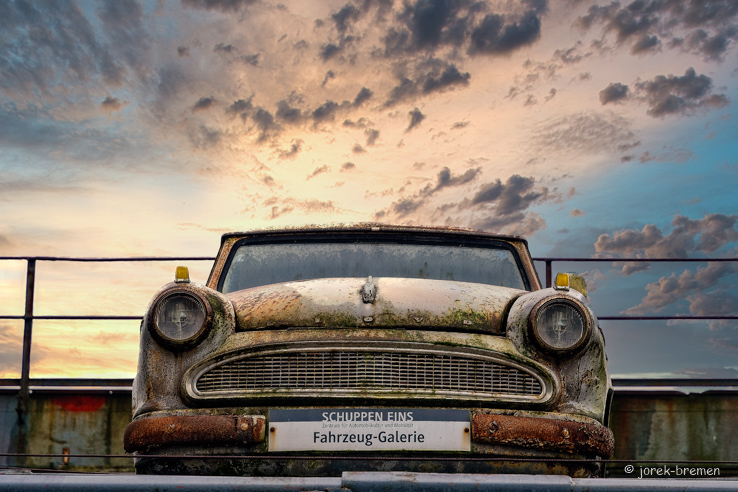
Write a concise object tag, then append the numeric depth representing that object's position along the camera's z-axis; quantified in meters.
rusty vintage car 2.72
